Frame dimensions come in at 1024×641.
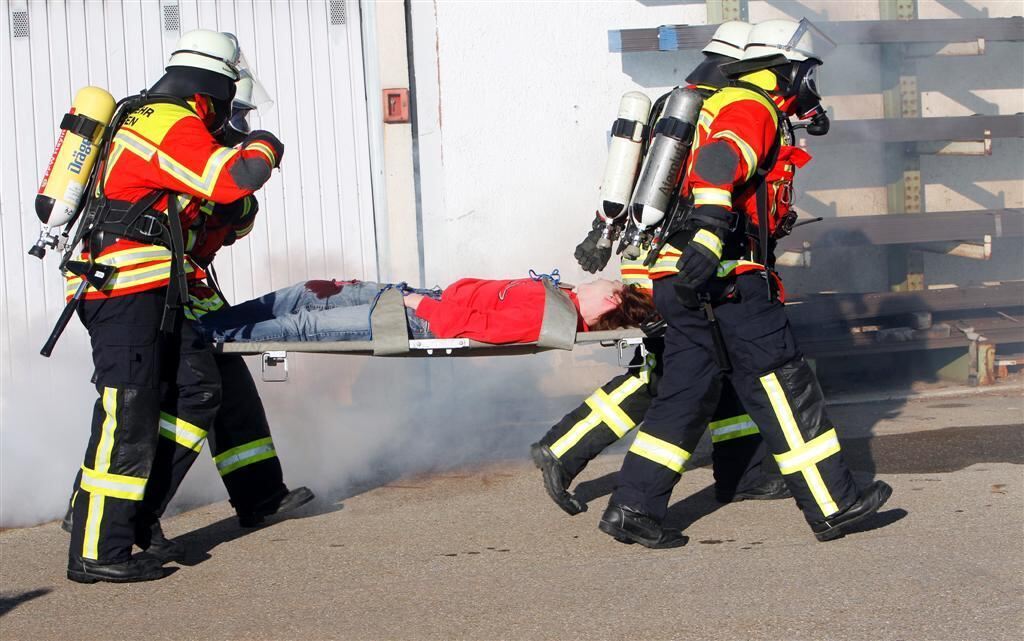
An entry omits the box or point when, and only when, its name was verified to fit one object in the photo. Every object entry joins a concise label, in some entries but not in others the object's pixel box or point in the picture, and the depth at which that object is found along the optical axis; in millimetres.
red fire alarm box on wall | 14078
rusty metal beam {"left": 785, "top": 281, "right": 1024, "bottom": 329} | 13836
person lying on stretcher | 9258
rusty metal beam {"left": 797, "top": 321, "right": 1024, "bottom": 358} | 13789
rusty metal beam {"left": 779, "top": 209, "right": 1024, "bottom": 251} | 13727
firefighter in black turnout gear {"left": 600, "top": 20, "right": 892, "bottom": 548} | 8344
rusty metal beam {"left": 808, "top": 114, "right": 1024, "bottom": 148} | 13812
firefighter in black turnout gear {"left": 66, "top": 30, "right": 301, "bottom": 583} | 8344
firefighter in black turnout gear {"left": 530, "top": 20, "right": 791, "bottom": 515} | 9227
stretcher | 9086
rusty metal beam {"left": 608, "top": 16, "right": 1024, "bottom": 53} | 13727
